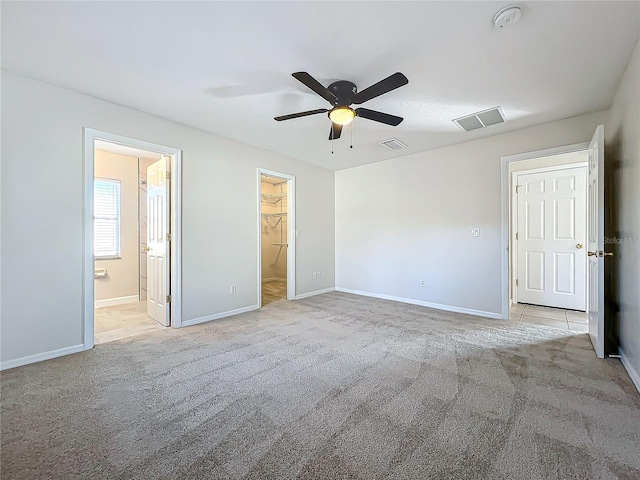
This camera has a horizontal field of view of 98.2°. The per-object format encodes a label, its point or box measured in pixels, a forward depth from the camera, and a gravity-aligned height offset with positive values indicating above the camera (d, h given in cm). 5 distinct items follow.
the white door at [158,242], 353 -2
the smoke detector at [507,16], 169 +141
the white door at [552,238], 420 +5
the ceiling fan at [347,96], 205 +118
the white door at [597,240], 249 +1
